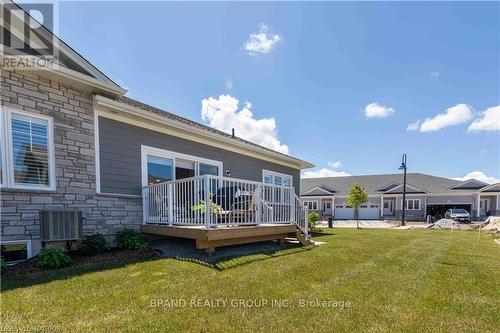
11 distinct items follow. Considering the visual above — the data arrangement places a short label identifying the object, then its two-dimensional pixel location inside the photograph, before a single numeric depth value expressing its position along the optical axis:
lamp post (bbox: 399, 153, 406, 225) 21.67
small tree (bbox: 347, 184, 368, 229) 21.42
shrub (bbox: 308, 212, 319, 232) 12.69
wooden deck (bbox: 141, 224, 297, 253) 5.42
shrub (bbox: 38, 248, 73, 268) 4.55
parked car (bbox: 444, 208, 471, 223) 23.14
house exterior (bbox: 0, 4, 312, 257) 5.16
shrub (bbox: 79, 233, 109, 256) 5.65
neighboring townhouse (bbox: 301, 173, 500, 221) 27.06
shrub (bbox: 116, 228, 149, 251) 6.12
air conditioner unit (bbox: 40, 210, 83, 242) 5.12
